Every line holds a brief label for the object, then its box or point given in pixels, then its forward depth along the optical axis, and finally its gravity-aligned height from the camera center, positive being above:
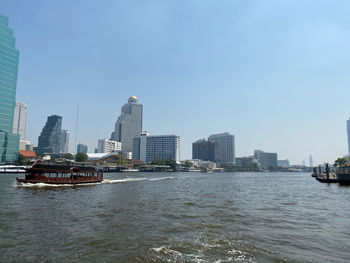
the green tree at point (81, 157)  182.75 +0.61
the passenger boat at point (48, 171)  52.44 -3.89
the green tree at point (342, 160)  125.31 +0.80
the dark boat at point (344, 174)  66.44 -3.75
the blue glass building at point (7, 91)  152.88 +44.02
